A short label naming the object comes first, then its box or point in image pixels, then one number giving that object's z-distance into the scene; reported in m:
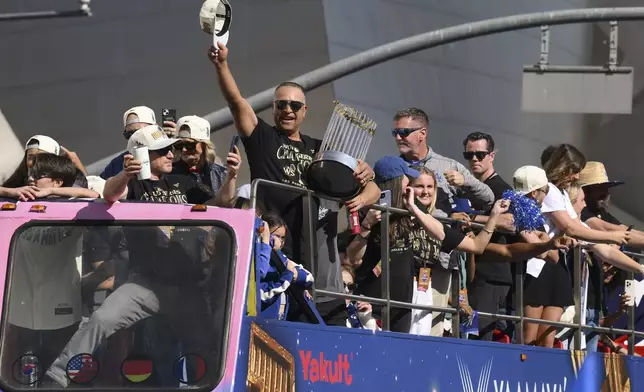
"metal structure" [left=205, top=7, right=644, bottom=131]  30.87
